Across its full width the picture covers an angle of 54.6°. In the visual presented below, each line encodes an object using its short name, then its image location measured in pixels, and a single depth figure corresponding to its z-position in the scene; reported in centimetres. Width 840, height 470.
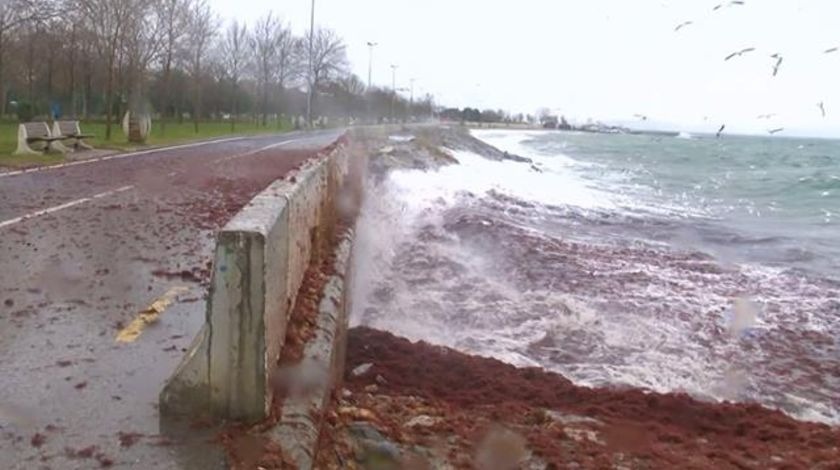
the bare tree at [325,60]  8906
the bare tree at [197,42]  4878
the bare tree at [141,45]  3397
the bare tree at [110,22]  3069
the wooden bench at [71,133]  2264
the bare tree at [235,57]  7262
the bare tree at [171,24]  3931
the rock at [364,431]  443
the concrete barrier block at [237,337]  378
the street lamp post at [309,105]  7462
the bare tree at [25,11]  2198
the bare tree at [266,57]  7656
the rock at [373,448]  421
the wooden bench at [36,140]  2119
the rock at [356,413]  469
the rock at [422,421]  483
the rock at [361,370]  599
